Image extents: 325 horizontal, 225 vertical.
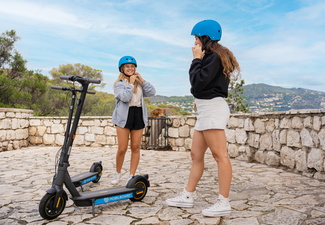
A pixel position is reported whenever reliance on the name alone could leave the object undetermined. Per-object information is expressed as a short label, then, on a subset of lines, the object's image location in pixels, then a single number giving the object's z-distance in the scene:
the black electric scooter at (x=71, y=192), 2.83
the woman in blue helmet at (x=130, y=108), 3.88
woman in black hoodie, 2.69
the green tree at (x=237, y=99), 15.95
